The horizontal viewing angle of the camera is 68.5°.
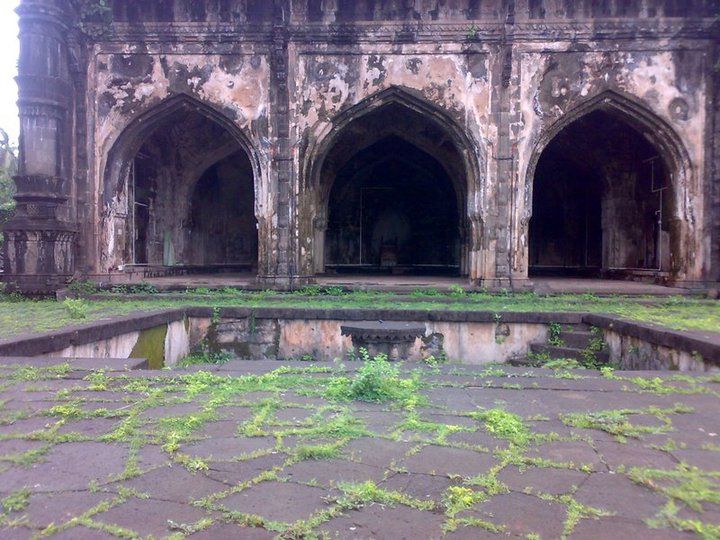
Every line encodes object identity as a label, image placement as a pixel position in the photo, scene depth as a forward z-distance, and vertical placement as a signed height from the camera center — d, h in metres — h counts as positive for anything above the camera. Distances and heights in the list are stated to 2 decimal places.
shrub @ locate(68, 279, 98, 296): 9.56 -0.40
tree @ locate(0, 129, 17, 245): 13.70 +3.24
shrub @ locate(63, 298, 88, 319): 6.44 -0.57
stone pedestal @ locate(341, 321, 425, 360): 6.57 -0.90
